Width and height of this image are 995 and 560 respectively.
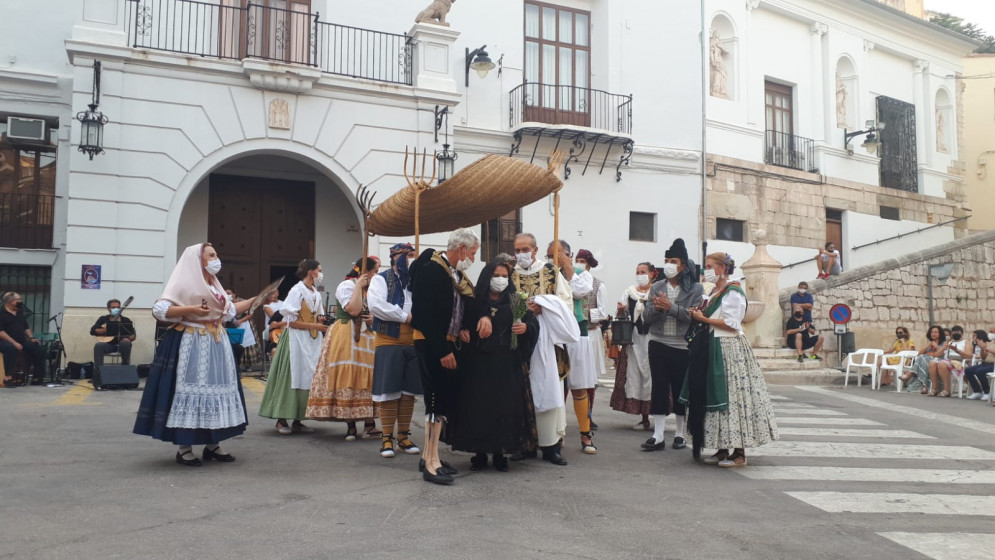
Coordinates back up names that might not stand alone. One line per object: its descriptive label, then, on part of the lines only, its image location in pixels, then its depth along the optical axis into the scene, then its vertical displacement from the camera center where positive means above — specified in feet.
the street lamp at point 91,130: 43.45 +10.67
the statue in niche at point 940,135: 90.22 +22.60
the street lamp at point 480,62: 54.85 +18.37
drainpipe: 67.05 +16.34
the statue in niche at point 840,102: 79.90 +23.09
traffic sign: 55.83 +1.55
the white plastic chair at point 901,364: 50.11 -1.76
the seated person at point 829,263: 68.13 +6.12
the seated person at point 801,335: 55.72 +0.01
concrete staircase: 51.78 -2.33
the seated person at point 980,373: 44.78 -2.04
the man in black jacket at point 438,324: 19.06 +0.17
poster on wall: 44.21 +2.77
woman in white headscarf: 20.12 -1.09
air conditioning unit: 47.16 +11.63
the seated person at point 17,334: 39.96 -0.36
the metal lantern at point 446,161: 51.88 +10.99
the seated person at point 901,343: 53.11 -0.47
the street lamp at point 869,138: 76.33 +18.80
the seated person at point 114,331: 42.70 -0.18
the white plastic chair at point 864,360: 51.01 -1.67
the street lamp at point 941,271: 64.23 +5.29
